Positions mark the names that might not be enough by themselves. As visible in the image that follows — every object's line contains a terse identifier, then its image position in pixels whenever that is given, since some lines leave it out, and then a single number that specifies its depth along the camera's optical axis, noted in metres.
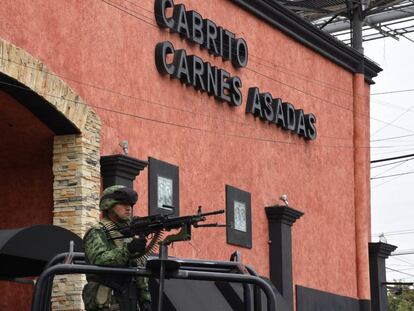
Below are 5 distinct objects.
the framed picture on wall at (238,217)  20.02
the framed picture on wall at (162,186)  17.57
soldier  6.01
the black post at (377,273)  26.09
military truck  5.70
